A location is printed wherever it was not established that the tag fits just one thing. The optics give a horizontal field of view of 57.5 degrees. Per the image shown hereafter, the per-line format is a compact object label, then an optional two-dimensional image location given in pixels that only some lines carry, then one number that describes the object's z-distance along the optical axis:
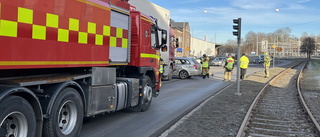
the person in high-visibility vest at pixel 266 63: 20.39
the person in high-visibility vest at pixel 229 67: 17.20
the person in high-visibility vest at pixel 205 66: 19.23
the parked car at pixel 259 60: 58.20
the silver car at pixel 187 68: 19.19
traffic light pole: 11.44
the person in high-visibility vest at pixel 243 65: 18.23
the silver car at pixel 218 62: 40.42
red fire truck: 3.70
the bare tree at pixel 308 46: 110.94
